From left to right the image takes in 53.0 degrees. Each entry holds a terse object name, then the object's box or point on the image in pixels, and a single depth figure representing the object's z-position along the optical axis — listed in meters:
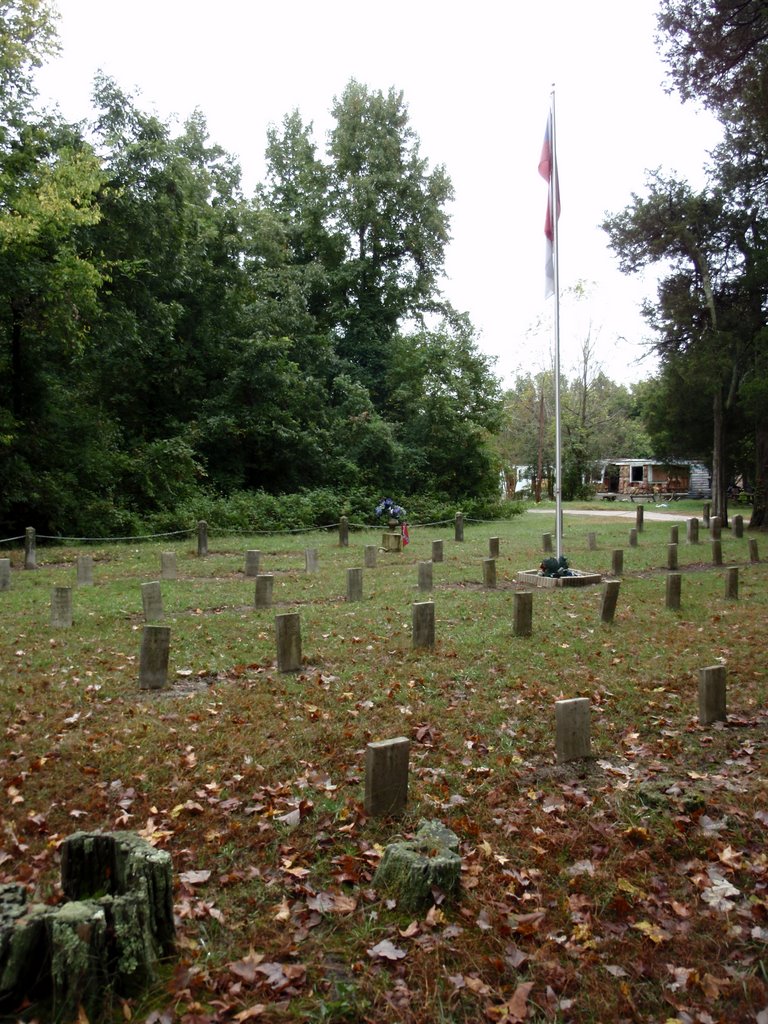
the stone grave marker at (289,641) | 7.87
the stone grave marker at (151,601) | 10.30
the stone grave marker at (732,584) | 12.52
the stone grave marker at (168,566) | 15.25
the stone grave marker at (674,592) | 11.54
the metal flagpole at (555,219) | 14.60
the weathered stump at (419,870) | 3.89
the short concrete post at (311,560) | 16.14
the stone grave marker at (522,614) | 9.69
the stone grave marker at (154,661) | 7.34
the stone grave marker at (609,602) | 10.56
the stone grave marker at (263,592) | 11.66
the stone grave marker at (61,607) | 9.98
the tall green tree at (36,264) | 19.73
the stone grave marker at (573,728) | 5.68
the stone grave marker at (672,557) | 16.23
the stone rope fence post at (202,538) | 19.22
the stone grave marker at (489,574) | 13.80
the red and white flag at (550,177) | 14.66
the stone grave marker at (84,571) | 13.89
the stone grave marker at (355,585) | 12.52
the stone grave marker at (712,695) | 6.48
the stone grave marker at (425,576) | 13.13
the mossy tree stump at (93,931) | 2.93
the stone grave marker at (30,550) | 16.55
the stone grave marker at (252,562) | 15.20
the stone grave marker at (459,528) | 23.84
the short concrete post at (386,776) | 4.80
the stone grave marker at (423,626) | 8.91
